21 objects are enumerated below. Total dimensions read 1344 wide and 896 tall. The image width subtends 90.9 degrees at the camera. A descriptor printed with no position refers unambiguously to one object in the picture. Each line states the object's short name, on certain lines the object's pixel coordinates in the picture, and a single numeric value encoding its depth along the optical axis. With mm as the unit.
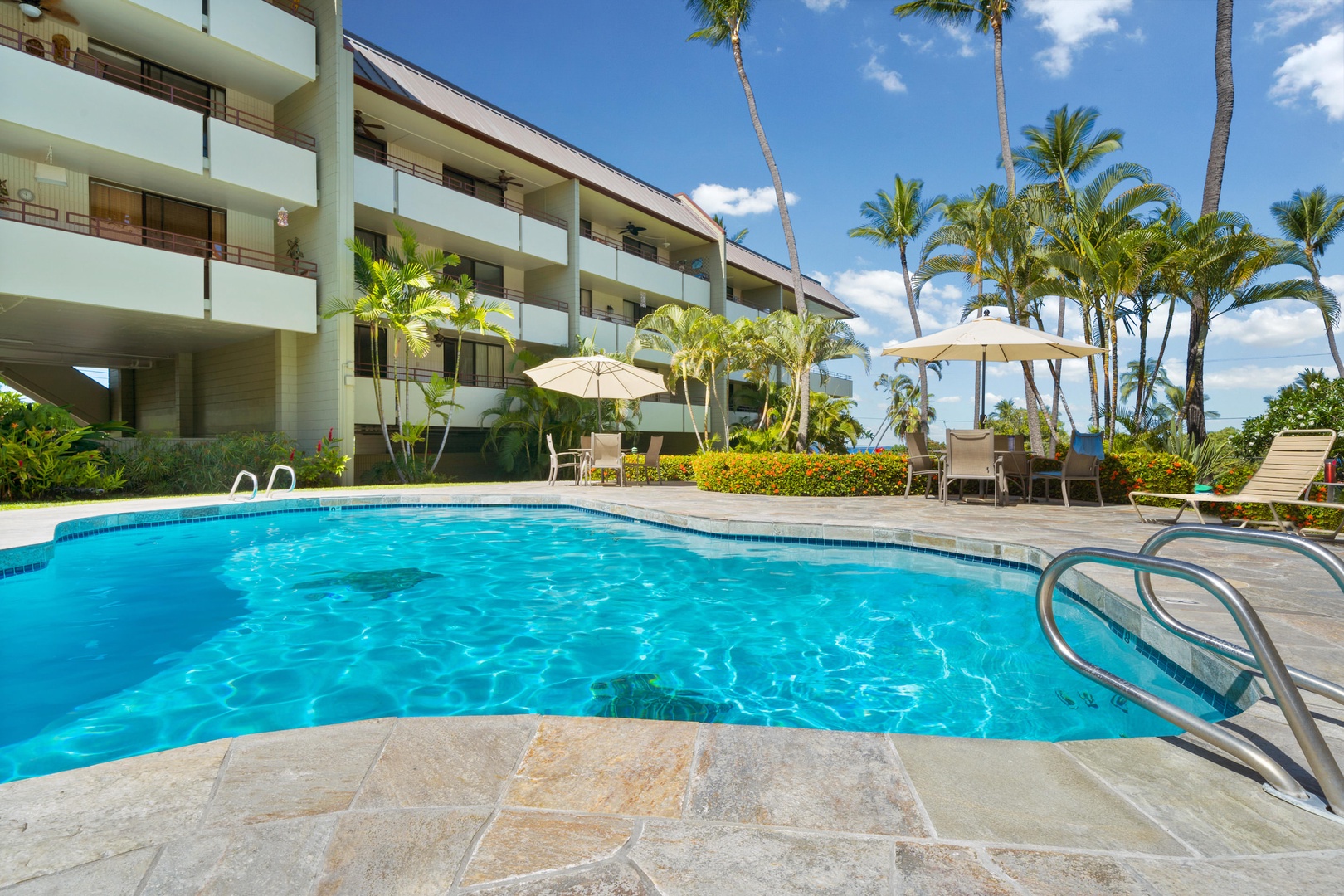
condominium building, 11180
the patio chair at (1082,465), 9352
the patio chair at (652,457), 14742
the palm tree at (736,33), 18969
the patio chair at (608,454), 13516
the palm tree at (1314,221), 23547
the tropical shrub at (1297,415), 9688
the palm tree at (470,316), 14328
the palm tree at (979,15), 17109
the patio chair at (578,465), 13692
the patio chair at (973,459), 9352
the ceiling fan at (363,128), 15702
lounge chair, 6480
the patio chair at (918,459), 10500
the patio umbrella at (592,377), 14047
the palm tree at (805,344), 16688
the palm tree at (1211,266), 11352
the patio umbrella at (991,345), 9570
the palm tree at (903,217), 24134
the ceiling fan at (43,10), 10336
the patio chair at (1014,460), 9867
